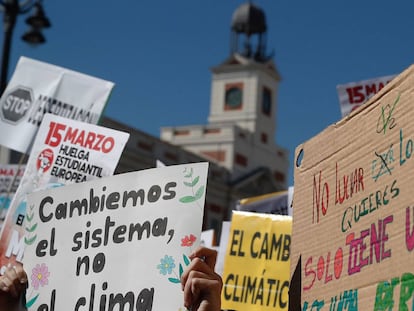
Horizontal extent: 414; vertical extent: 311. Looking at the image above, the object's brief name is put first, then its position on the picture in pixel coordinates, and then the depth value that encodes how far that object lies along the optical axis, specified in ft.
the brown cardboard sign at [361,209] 9.08
